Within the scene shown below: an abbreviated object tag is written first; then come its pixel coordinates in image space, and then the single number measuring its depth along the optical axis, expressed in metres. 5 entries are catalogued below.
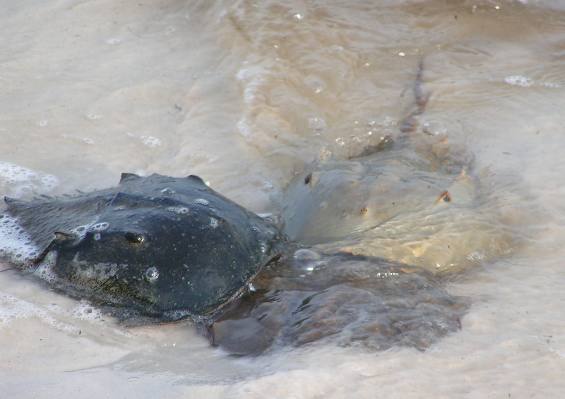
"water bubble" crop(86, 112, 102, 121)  10.32
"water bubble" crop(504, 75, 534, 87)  10.96
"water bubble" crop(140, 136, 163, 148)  9.90
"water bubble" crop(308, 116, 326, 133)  10.34
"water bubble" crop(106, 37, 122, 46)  12.18
